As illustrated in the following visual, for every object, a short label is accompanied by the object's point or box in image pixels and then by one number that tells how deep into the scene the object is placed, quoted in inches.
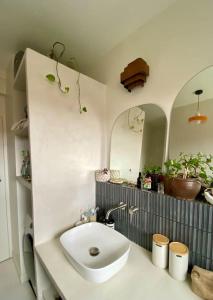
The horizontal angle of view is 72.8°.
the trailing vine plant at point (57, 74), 43.2
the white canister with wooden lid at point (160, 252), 35.0
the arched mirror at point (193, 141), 34.3
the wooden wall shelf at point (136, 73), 43.4
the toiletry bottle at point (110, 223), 48.8
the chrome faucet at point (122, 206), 46.5
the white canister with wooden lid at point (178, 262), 31.6
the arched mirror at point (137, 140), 43.7
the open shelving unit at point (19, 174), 59.0
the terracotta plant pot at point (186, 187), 33.4
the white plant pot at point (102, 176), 54.6
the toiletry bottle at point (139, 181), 45.7
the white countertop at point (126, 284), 28.7
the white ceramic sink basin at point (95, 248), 31.7
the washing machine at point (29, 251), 53.6
